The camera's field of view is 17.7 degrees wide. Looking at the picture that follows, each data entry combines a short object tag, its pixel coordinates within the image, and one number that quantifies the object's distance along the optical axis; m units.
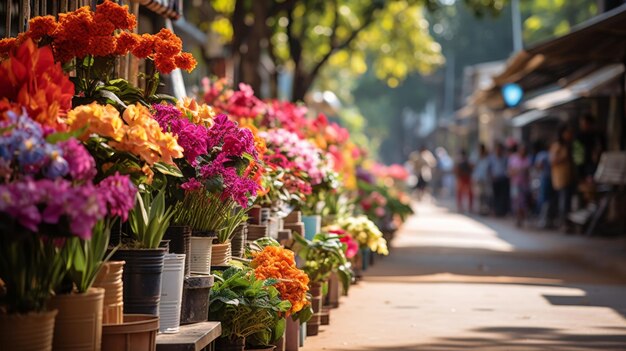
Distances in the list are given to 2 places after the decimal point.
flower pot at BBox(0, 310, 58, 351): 6.90
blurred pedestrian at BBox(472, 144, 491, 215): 54.39
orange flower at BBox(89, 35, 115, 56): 9.93
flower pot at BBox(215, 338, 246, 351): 11.16
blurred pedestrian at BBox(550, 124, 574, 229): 38.09
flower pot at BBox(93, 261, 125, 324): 8.11
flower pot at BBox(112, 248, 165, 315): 8.70
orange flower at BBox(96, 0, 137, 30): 9.78
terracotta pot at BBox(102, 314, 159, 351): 8.06
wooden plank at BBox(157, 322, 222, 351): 8.93
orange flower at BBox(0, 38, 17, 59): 10.07
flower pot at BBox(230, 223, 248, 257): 12.56
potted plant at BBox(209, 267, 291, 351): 10.90
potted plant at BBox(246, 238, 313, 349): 11.72
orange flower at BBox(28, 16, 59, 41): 9.83
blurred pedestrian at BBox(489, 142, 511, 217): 51.62
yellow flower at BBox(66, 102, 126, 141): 8.15
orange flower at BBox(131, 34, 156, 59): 10.35
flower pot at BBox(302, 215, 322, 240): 16.93
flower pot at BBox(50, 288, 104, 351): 7.52
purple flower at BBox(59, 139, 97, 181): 7.15
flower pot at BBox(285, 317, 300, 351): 13.01
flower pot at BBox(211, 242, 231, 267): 11.48
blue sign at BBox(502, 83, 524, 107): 41.98
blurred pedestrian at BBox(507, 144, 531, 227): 45.12
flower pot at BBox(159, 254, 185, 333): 9.35
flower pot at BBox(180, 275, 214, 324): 9.96
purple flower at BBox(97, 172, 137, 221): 7.27
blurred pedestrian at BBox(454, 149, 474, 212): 56.48
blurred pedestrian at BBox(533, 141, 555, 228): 40.94
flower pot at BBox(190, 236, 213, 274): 10.55
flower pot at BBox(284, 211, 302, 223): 16.07
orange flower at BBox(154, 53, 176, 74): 10.41
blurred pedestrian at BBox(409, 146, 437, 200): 71.57
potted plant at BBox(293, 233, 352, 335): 14.92
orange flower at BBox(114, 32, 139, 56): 10.31
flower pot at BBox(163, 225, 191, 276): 9.97
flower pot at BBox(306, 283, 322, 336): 14.83
